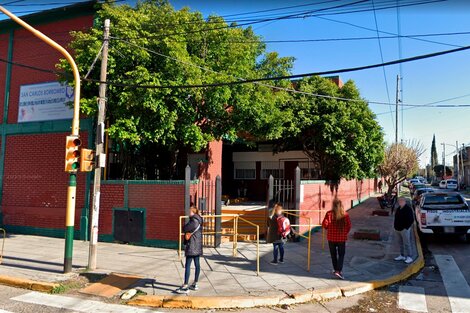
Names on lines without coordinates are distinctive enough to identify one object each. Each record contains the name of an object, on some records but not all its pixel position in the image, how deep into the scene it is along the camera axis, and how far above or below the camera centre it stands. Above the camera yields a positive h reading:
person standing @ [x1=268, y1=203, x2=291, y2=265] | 9.66 -1.12
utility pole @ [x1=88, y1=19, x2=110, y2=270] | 9.44 +0.70
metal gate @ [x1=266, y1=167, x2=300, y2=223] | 12.74 -0.38
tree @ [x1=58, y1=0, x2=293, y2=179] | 11.78 +3.43
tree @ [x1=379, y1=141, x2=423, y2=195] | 25.70 +1.67
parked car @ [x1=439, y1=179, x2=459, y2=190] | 59.09 +0.82
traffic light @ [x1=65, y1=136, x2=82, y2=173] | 9.18 +0.67
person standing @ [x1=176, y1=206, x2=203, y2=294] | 7.53 -1.20
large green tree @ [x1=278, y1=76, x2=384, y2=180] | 20.41 +3.13
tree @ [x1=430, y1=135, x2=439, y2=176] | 127.00 +12.03
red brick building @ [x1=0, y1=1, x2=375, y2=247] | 12.45 +0.15
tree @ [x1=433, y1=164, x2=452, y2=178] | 104.06 +5.18
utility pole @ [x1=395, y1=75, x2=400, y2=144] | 28.48 +4.93
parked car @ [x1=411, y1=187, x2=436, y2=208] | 24.79 -0.15
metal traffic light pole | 9.09 -0.41
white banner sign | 14.73 +3.08
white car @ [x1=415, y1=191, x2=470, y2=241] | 12.50 -0.98
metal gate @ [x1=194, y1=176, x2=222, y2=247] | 12.10 -0.73
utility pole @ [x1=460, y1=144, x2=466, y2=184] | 75.26 +3.64
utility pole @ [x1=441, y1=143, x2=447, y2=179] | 105.82 +10.14
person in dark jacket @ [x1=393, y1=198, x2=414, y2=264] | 10.18 -1.02
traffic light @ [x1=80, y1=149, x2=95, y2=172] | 9.39 +0.52
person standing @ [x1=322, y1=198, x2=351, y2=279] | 8.47 -0.98
